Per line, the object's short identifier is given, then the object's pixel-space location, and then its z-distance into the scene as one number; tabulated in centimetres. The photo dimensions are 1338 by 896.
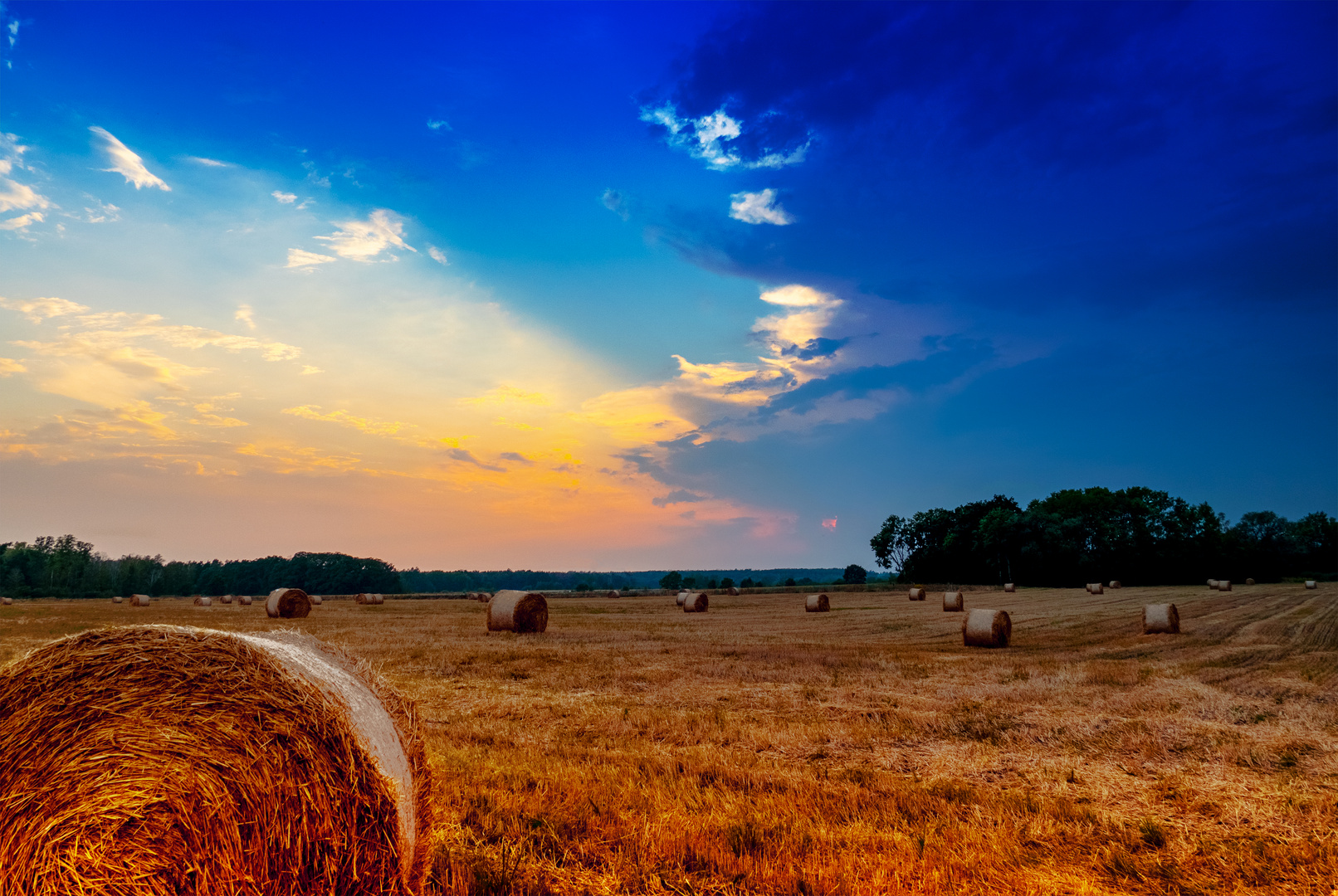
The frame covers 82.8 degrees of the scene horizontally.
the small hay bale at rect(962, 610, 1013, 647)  1855
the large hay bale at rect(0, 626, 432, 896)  410
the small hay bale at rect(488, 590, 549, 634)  2259
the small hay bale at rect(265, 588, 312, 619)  3130
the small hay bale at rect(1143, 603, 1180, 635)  2130
